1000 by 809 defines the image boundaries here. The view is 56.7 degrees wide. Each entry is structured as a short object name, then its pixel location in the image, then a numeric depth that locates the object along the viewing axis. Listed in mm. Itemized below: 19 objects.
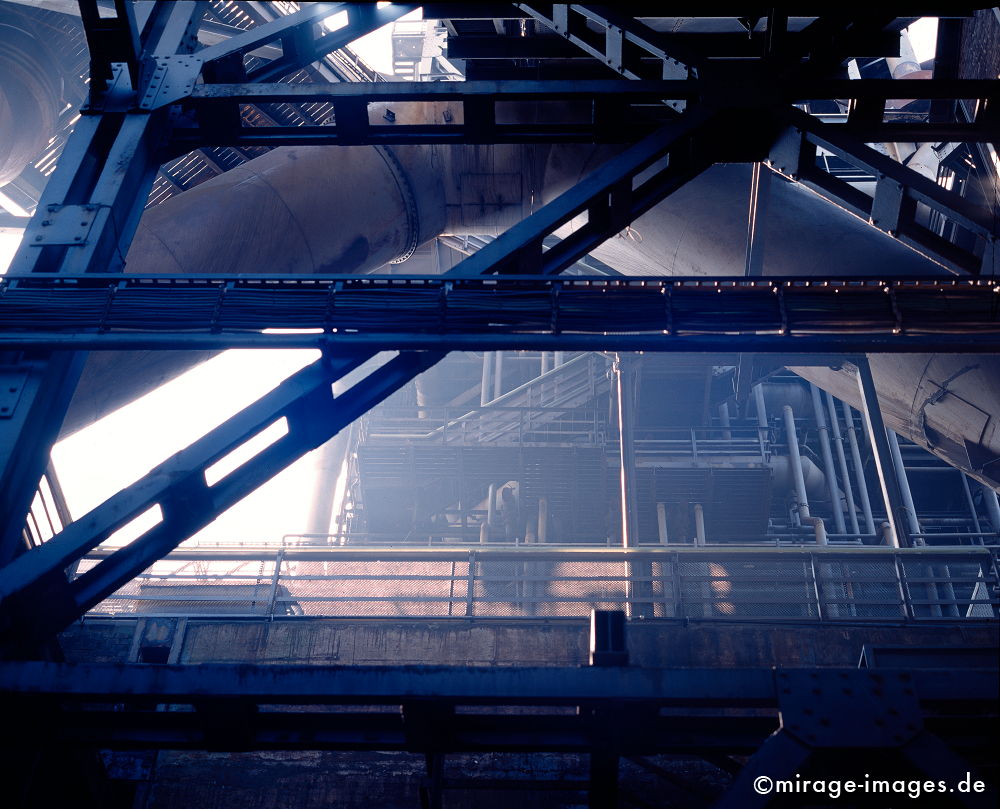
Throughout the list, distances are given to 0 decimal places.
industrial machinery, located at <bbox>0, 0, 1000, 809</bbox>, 3326
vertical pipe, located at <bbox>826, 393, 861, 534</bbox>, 22844
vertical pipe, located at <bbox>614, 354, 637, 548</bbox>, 15258
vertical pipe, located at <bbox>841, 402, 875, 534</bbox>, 22078
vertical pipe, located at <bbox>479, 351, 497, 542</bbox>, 24173
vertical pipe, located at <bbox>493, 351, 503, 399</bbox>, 26150
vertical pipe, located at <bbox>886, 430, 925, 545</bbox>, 20203
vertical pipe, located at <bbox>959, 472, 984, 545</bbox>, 23172
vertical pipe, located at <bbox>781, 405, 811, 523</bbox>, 21922
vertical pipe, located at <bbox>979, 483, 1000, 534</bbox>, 22938
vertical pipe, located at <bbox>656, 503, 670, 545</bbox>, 22088
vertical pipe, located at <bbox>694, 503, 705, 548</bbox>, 21886
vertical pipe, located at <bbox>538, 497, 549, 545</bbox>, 23297
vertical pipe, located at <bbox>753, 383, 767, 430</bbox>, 23375
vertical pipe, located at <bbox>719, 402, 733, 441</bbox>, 23948
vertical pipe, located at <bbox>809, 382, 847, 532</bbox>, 22641
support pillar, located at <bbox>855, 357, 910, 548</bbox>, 11000
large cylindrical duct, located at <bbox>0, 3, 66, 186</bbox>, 12062
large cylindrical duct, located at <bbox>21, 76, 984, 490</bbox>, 6273
